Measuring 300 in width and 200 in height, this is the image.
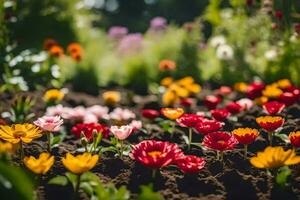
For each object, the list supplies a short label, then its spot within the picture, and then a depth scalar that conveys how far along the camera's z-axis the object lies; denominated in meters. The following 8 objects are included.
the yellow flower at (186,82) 4.81
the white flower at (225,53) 6.34
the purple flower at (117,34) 8.11
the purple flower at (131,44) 7.17
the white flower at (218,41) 6.60
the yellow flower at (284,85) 3.97
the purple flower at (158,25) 7.70
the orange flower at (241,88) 4.82
